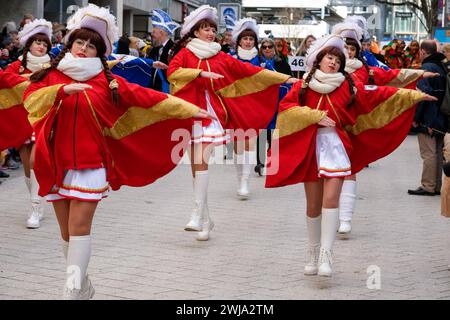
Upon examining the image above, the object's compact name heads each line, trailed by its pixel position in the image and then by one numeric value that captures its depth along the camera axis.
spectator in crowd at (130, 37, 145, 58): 17.47
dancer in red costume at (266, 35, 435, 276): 7.16
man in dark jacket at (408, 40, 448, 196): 12.76
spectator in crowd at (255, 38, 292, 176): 14.38
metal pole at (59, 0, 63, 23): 28.16
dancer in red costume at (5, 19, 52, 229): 9.44
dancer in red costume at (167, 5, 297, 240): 9.06
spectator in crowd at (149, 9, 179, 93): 11.05
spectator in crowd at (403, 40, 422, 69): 21.50
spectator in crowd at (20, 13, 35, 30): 14.74
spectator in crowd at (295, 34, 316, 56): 17.75
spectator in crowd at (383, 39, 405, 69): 22.55
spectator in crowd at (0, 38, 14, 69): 12.96
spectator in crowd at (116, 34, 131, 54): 13.34
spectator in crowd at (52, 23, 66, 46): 14.62
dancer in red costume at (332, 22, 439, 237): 9.05
